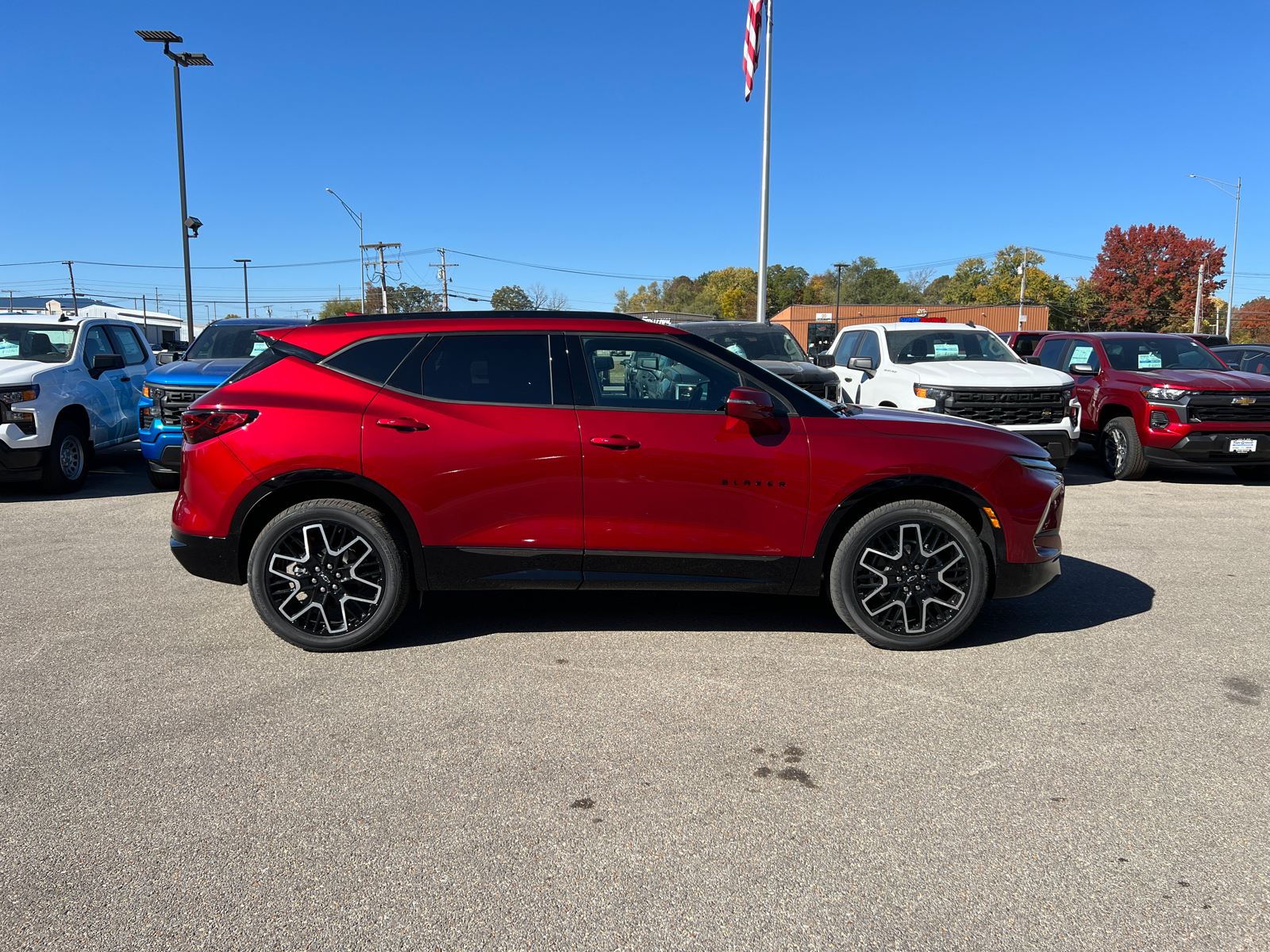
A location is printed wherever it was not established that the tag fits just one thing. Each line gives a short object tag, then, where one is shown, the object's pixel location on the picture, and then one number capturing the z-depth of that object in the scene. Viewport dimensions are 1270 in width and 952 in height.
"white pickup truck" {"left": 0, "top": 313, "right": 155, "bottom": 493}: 9.27
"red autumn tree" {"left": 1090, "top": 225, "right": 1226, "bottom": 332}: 72.00
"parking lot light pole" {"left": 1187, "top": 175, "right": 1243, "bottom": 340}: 39.56
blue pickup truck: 9.12
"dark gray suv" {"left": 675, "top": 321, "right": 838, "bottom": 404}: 11.67
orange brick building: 76.00
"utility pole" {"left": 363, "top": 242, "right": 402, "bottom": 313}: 69.88
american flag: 20.12
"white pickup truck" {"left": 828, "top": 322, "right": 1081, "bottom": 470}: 9.74
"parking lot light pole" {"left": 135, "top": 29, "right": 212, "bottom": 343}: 21.33
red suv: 4.61
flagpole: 21.03
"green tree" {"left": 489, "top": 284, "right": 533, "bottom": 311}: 75.06
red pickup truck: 10.41
